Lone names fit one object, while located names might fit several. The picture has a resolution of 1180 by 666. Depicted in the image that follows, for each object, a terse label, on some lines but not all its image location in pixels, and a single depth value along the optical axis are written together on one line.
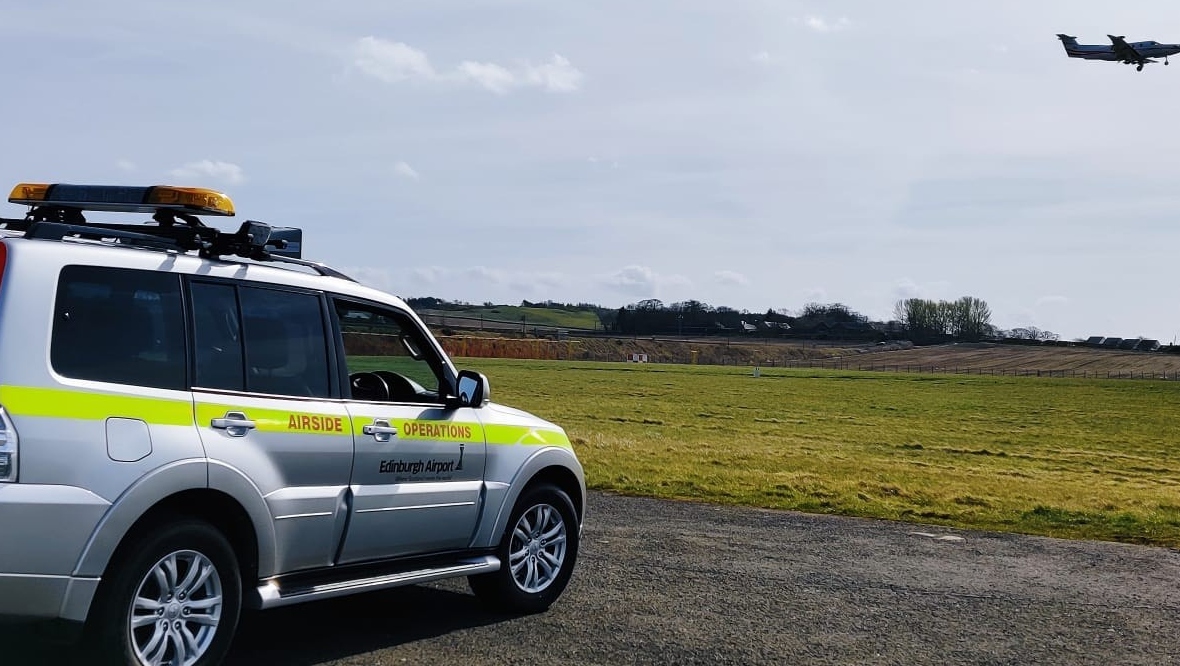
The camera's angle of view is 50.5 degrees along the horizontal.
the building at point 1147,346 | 179.93
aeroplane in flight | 59.75
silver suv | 4.77
